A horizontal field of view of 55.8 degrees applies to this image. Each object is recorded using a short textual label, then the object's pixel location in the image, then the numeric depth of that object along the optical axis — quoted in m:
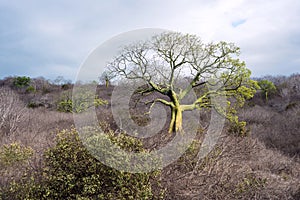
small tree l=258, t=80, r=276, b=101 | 35.24
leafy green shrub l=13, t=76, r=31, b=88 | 42.45
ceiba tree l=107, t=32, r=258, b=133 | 15.07
